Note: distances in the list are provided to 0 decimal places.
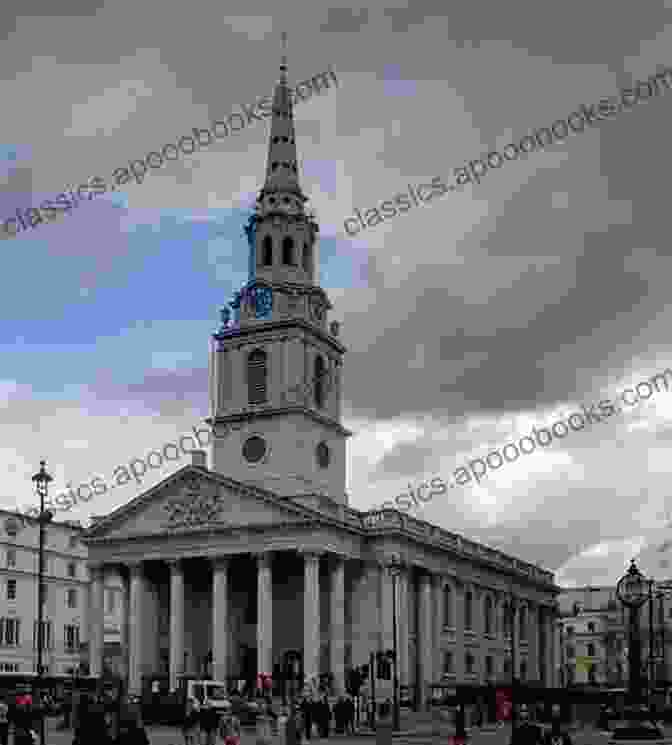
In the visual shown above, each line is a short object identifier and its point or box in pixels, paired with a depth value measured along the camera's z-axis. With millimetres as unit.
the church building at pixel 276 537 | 84875
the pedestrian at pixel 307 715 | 61050
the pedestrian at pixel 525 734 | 30328
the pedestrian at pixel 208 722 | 46719
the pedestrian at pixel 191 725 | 46531
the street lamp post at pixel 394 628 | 66394
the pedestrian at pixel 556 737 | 34719
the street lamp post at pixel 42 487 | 47469
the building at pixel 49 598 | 105250
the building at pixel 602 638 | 167875
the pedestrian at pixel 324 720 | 63125
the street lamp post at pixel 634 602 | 41906
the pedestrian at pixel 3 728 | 44188
